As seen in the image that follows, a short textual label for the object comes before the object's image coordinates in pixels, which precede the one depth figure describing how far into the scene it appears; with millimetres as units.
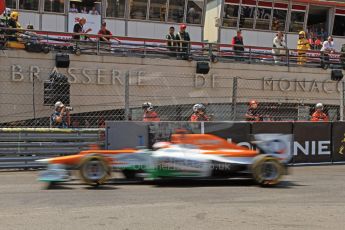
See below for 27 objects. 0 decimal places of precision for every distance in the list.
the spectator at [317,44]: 24328
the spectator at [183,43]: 19266
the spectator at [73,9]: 20427
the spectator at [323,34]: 26141
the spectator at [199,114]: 13281
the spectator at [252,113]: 13635
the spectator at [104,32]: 18688
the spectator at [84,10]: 20736
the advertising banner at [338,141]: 13828
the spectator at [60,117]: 12830
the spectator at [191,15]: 22844
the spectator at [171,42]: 18672
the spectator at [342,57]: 22281
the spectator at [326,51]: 21781
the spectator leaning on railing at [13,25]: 16462
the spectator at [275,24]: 24766
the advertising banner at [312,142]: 13375
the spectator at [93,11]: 20797
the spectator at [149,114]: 12992
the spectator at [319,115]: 14538
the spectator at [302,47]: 21578
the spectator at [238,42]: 20969
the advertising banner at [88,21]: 20406
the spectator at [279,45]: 21553
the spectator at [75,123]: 13752
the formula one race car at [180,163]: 8797
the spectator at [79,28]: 18766
